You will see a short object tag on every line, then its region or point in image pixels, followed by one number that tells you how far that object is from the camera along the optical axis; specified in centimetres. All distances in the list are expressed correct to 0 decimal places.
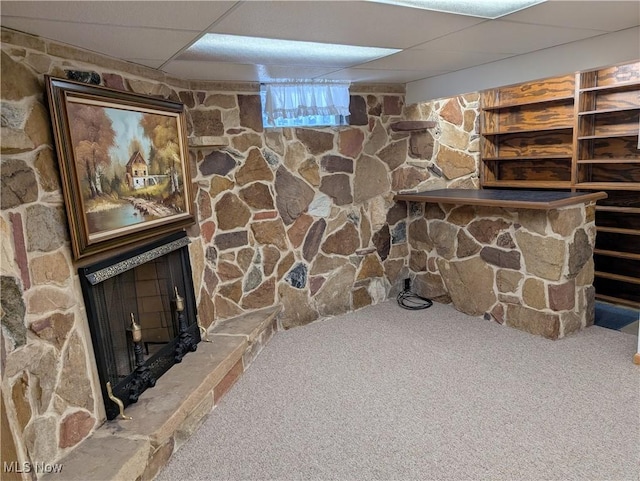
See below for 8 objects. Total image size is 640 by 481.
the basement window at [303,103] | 314
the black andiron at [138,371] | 218
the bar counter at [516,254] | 300
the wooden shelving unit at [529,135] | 384
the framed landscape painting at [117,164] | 181
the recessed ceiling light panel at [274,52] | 203
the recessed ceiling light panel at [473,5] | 165
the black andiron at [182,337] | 257
